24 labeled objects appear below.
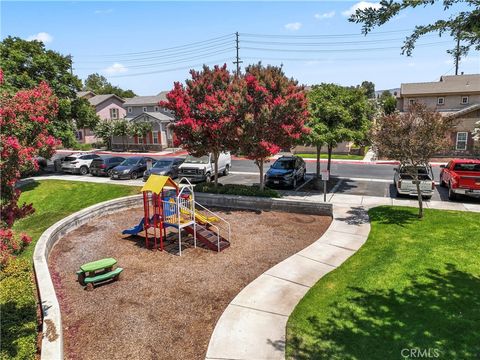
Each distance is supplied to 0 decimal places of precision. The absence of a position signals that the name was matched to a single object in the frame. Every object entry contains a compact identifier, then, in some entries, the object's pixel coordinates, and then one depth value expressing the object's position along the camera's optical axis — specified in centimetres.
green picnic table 983
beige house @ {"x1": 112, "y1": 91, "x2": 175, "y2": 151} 4981
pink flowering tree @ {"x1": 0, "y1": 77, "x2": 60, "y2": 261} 690
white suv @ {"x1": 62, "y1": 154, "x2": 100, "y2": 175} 2945
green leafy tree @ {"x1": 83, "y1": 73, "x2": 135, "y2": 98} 10362
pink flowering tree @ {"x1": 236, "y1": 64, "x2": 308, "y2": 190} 1675
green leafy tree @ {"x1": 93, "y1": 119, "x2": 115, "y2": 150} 4856
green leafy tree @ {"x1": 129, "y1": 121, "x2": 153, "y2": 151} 4816
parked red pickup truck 1766
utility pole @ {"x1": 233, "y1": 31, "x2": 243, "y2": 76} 4850
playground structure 1258
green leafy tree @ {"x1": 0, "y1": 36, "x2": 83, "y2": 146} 2598
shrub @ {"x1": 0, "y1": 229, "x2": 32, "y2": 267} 672
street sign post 1679
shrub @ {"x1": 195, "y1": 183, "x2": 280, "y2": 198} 1866
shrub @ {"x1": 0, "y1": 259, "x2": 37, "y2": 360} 617
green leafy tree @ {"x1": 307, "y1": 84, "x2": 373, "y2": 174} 1991
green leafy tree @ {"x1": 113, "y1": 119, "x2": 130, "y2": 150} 4788
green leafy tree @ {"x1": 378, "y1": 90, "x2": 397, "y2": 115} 6283
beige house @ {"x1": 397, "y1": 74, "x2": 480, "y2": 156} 3619
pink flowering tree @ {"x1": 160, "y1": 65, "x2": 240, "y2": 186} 1670
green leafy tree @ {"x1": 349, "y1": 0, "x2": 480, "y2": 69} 457
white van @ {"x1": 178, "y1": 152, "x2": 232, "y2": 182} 2447
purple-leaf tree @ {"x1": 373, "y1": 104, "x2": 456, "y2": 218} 1358
